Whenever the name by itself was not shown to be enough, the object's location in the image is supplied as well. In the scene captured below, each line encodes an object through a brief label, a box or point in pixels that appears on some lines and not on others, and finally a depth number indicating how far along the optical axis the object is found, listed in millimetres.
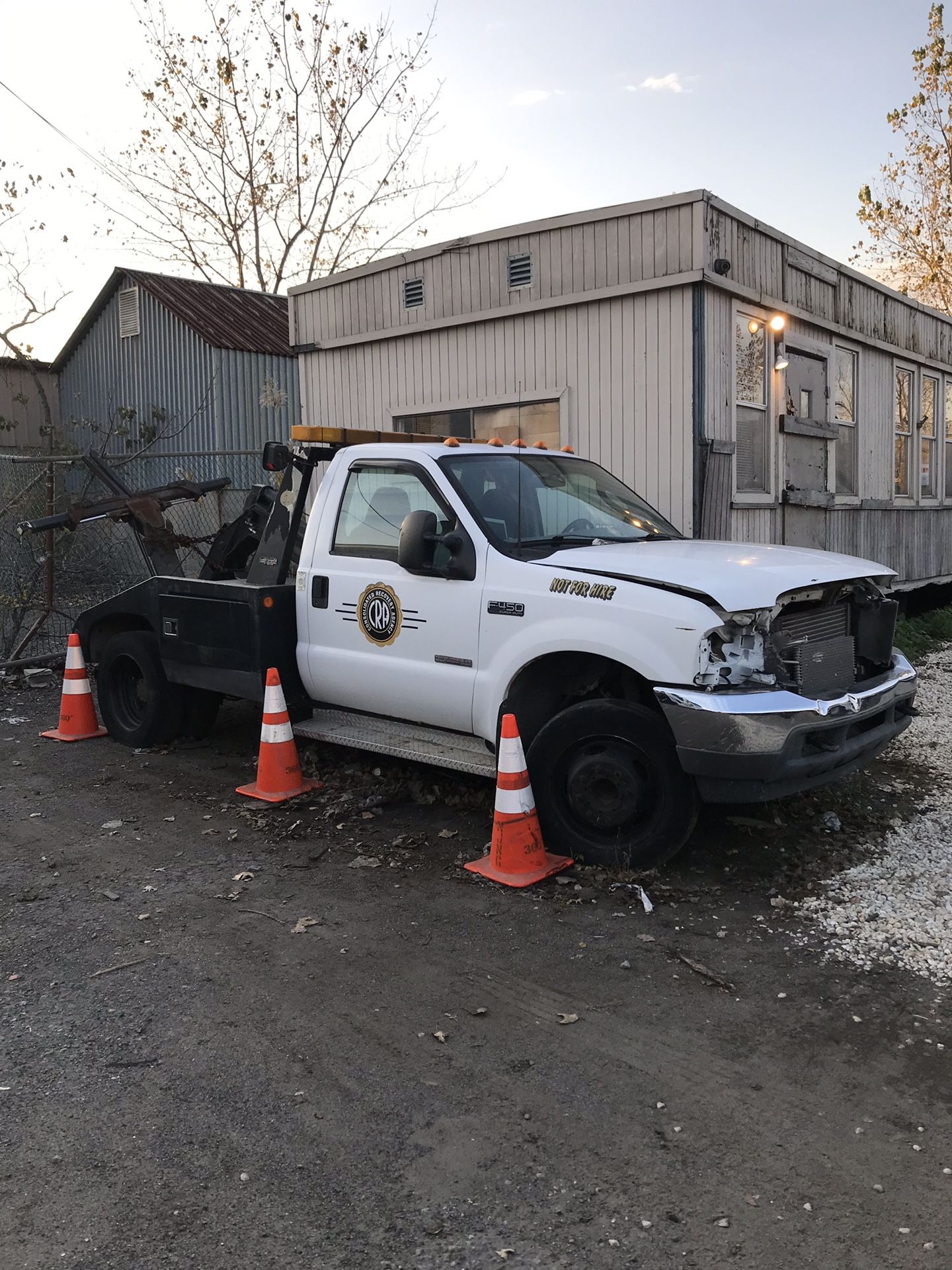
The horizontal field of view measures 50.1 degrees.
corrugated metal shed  19547
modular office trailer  8570
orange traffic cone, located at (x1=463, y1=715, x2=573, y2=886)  4762
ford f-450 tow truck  4445
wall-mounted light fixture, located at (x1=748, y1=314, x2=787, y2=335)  9289
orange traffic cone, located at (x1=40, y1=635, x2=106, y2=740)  7715
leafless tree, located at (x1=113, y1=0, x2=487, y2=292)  26312
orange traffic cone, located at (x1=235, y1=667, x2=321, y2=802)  5895
